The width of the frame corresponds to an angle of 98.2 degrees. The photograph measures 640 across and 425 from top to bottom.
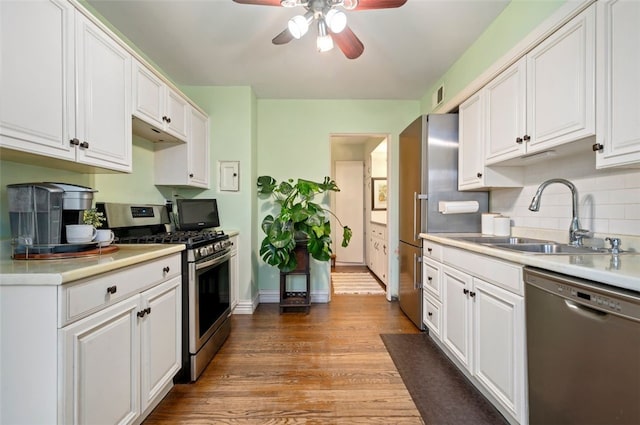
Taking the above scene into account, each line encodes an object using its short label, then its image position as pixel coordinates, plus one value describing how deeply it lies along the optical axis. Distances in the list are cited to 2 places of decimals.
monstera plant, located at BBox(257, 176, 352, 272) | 2.97
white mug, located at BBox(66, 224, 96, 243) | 1.33
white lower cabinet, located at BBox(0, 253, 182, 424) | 0.98
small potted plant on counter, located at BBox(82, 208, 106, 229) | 1.51
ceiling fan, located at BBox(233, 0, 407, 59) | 1.56
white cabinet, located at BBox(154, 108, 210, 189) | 2.69
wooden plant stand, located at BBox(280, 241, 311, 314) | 3.11
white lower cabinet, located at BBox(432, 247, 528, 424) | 1.36
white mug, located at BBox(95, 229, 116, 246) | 1.46
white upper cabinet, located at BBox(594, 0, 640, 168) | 1.11
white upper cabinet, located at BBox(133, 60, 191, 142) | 1.90
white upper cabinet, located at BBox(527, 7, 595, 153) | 1.30
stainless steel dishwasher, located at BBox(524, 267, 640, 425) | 0.87
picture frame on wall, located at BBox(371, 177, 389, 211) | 5.09
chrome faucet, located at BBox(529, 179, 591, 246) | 1.55
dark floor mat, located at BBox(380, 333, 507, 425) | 1.54
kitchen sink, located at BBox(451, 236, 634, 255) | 1.50
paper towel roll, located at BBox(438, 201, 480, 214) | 2.40
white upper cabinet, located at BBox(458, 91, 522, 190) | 2.12
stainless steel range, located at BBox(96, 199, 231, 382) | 1.85
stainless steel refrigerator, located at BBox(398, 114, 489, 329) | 2.50
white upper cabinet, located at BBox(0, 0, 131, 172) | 1.11
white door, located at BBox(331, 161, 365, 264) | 5.81
